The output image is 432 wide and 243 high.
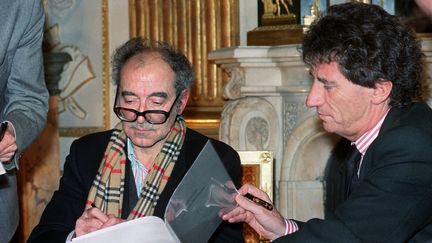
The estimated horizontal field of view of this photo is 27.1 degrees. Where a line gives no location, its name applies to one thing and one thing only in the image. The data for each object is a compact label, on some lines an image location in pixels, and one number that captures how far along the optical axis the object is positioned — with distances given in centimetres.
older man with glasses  299
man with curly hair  235
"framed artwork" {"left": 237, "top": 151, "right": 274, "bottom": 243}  333
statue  525
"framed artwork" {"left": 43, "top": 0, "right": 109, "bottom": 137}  670
